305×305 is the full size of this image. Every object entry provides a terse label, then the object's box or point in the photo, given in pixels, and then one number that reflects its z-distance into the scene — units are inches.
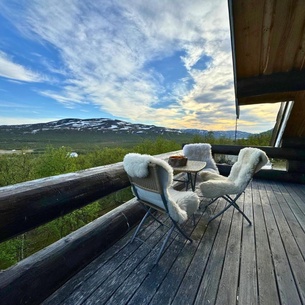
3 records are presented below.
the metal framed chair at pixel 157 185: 64.4
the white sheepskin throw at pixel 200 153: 152.2
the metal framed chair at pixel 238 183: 94.3
